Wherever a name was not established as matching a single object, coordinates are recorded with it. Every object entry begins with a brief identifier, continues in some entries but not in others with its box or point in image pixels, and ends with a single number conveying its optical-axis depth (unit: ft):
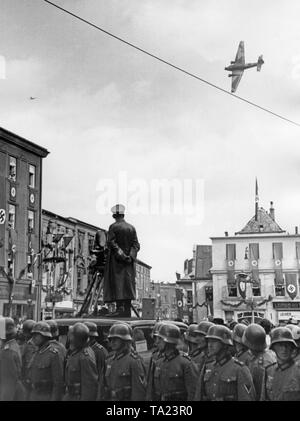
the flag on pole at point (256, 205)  130.18
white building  114.62
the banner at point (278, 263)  114.21
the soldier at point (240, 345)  17.02
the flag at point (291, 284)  111.96
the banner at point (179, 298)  67.81
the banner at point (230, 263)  117.08
